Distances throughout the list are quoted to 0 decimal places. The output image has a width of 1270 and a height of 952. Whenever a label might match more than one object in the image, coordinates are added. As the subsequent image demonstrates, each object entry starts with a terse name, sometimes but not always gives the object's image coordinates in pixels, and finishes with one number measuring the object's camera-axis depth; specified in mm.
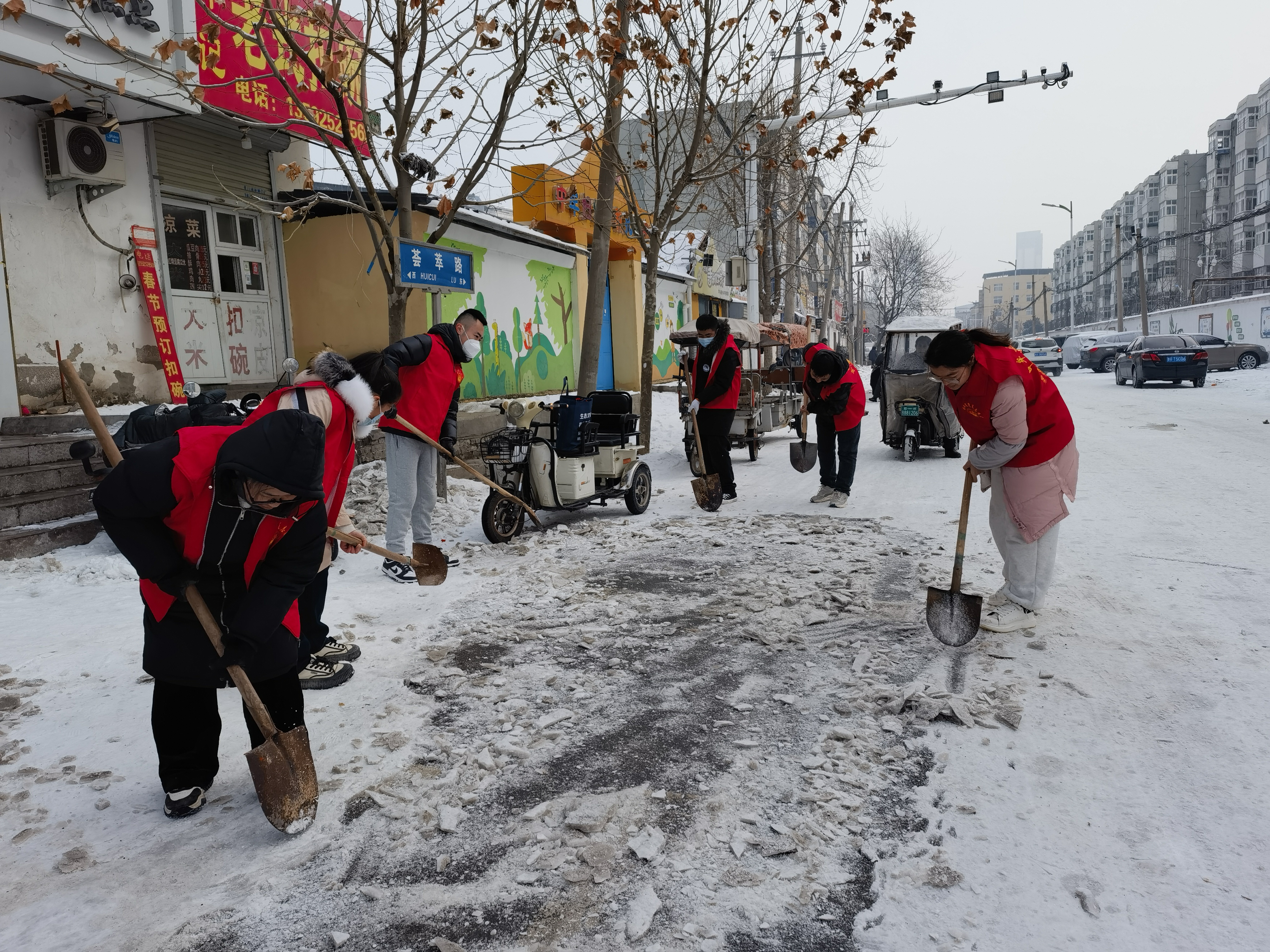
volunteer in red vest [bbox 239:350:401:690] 3135
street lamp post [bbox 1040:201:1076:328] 58250
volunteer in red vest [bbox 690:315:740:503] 8922
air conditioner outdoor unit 9039
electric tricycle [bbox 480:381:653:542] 7738
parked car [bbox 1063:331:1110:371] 37500
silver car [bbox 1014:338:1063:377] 31406
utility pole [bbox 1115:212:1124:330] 48375
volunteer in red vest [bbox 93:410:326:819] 2584
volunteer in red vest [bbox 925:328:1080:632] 4578
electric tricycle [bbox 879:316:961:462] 12156
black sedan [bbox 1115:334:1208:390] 23578
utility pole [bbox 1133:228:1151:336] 41750
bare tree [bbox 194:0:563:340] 6902
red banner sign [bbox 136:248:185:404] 10180
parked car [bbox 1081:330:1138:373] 34281
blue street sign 7770
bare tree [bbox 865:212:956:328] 52000
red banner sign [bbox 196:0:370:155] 9141
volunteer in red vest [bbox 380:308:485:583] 6191
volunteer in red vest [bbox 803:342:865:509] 8969
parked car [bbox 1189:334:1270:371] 28500
